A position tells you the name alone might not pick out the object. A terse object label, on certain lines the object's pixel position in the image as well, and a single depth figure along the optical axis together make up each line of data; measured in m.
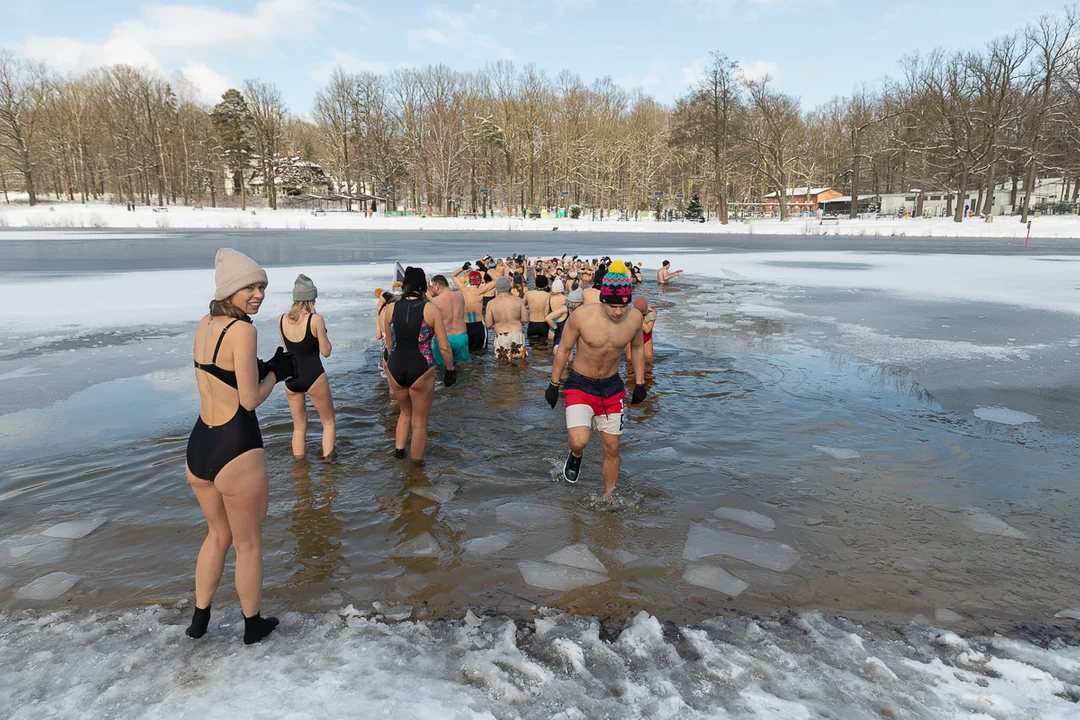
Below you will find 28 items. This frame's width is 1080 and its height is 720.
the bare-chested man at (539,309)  11.37
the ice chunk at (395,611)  3.54
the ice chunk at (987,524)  4.49
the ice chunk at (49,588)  3.70
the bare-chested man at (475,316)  10.13
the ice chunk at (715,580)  3.87
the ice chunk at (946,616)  3.52
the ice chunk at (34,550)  4.12
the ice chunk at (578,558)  4.11
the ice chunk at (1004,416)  6.77
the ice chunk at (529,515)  4.68
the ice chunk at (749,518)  4.61
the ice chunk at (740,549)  4.19
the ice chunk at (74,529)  4.43
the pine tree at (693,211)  63.71
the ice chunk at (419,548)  4.25
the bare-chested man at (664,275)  18.45
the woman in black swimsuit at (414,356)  5.34
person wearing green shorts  7.74
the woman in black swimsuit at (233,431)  2.81
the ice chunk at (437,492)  5.13
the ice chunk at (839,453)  5.93
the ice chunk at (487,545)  4.32
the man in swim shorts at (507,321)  9.59
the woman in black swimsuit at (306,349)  5.34
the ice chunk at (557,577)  3.89
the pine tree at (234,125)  74.81
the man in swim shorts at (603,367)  4.68
